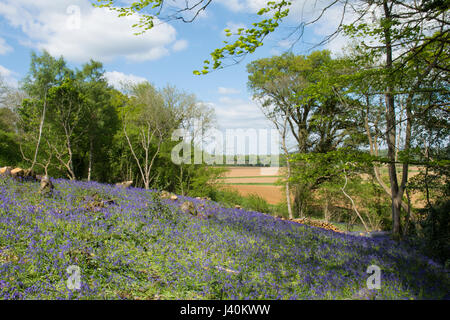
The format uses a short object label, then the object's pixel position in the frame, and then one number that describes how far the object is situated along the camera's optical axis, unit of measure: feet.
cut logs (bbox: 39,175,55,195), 22.37
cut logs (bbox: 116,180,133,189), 33.47
